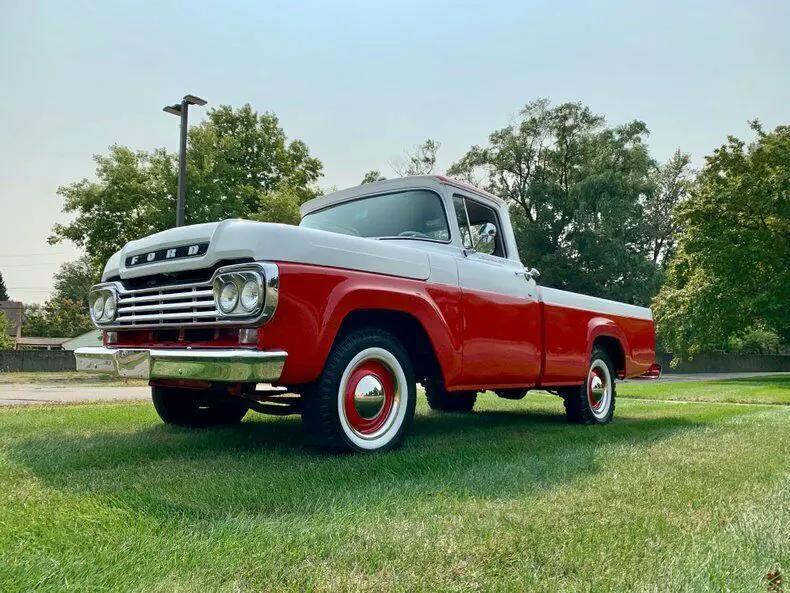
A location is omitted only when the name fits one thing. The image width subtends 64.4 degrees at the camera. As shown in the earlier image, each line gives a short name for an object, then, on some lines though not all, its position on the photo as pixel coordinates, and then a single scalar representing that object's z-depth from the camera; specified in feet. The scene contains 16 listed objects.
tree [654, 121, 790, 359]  71.41
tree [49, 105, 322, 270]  76.13
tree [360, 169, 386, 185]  121.08
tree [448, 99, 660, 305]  108.88
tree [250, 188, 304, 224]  69.26
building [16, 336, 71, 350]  206.28
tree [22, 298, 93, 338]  212.02
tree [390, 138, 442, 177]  119.75
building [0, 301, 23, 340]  240.96
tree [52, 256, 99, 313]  243.40
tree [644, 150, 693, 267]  127.82
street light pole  49.79
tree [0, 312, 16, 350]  129.35
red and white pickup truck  11.96
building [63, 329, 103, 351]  124.30
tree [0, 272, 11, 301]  296.92
